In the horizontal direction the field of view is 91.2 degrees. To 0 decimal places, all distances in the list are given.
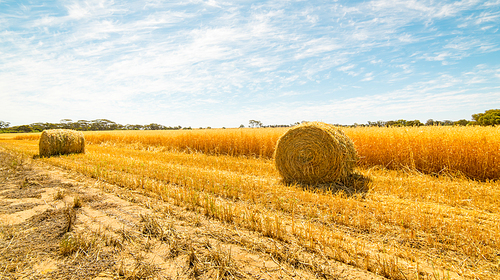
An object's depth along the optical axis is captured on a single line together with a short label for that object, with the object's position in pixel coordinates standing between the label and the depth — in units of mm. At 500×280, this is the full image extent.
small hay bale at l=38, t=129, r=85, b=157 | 12742
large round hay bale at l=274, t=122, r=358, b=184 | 6793
